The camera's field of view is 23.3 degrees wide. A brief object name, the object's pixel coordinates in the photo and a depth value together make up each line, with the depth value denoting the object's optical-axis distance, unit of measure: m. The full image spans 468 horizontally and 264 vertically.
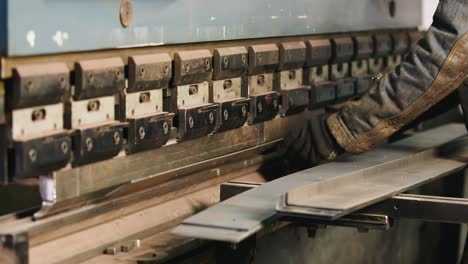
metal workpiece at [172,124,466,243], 1.53
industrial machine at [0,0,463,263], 1.50
